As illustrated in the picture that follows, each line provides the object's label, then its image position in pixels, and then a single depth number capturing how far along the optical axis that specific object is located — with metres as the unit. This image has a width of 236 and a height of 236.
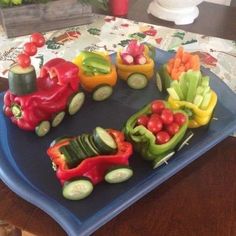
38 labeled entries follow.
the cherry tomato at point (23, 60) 0.55
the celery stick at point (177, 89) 0.59
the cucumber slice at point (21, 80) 0.55
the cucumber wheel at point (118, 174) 0.49
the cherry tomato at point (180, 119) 0.54
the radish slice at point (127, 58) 0.68
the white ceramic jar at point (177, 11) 0.95
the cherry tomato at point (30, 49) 0.56
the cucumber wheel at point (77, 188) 0.47
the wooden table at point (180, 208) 0.47
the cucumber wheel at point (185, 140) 0.56
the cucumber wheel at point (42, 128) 0.57
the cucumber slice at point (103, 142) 0.49
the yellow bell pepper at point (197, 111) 0.58
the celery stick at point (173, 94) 0.59
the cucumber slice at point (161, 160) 0.53
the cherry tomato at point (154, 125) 0.52
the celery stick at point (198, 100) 0.58
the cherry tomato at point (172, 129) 0.53
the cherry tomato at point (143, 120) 0.53
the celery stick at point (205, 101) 0.58
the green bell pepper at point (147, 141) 0.52
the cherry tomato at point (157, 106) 0.55
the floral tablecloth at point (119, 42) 0.82
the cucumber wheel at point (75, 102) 0.60
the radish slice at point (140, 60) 0.68
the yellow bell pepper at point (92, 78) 0.64
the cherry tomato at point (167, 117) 0.53
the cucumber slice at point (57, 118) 0.58
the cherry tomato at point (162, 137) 0.52
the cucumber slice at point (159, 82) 0.67
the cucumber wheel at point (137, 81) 0.68
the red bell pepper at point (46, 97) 0.56
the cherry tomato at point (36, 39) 0.57
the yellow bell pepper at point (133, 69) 0.68
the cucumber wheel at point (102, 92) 0.65
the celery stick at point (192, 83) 0.58
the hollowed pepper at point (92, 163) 0.48
